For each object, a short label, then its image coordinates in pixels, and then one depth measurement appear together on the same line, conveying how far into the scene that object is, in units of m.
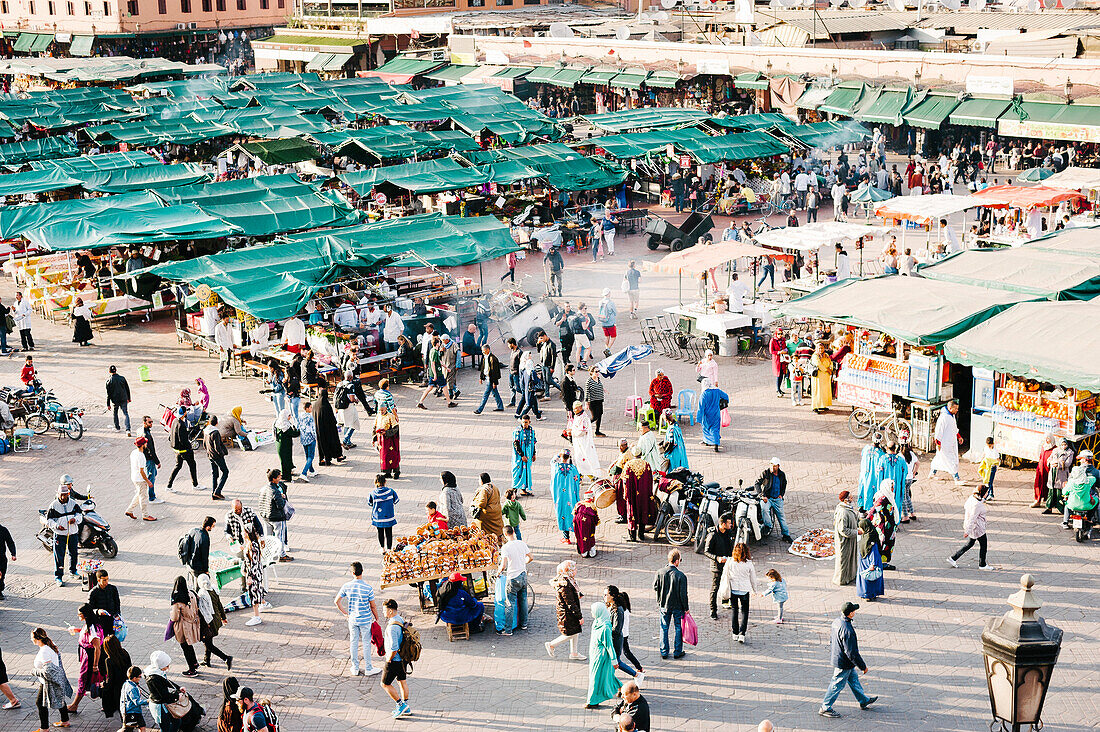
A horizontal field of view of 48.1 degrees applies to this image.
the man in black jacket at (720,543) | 13.45
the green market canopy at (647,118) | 41.38
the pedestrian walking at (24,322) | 24.83
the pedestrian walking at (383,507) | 14.66
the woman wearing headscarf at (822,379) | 19.59
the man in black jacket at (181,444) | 17.09
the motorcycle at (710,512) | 14.85
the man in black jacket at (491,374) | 20.09
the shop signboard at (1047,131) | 37.19
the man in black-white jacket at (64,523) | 14.54
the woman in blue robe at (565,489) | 15.21
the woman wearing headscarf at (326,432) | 17.83
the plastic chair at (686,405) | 19.58
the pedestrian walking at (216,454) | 16.66
